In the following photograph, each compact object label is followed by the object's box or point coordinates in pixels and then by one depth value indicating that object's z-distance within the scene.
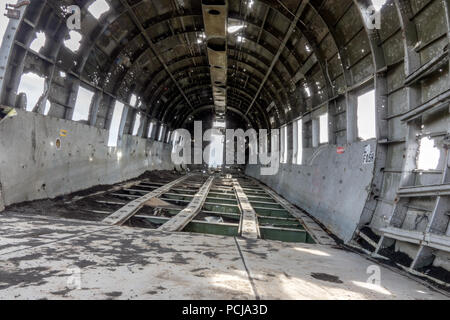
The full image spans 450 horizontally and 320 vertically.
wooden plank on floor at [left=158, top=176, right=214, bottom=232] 5.09
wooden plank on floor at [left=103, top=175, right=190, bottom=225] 5.23
